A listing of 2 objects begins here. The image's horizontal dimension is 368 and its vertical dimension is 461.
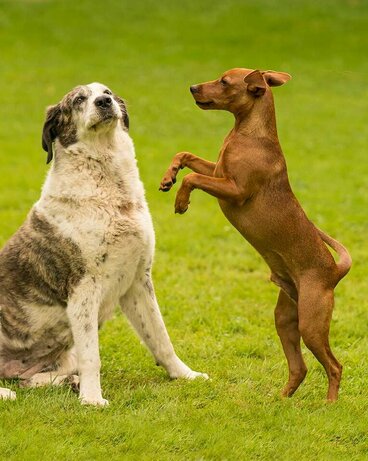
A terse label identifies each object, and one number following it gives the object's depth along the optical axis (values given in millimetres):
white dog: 12766
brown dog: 11922
